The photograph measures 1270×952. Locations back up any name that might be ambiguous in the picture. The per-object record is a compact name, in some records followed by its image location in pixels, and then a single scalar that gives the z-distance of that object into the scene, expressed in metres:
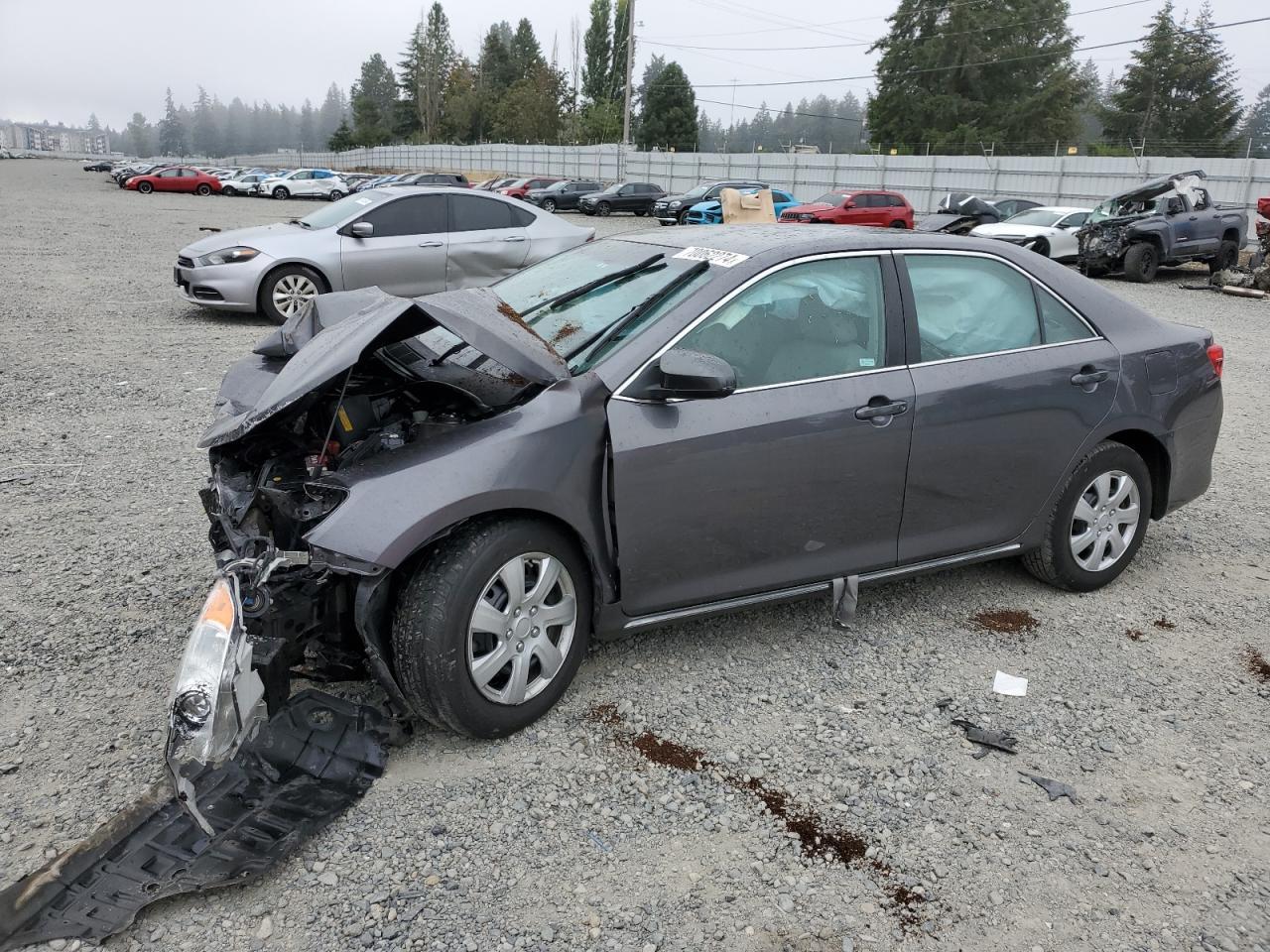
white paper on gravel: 3.69
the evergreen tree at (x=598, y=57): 91.31
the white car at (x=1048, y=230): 20.48
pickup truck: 17.91
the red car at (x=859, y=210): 24.86
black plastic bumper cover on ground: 2.45
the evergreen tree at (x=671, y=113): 71.31
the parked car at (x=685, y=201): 29.77
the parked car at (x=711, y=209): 27.66
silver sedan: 10.31
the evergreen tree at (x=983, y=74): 60.75
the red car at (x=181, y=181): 44.19
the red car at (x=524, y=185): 38.02
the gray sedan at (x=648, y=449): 2.96
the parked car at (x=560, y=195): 36.62
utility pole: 47.08
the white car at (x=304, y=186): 44.03
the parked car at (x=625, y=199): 34.66
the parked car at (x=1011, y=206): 25.23
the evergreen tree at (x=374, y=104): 106.81
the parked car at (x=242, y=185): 45.06
